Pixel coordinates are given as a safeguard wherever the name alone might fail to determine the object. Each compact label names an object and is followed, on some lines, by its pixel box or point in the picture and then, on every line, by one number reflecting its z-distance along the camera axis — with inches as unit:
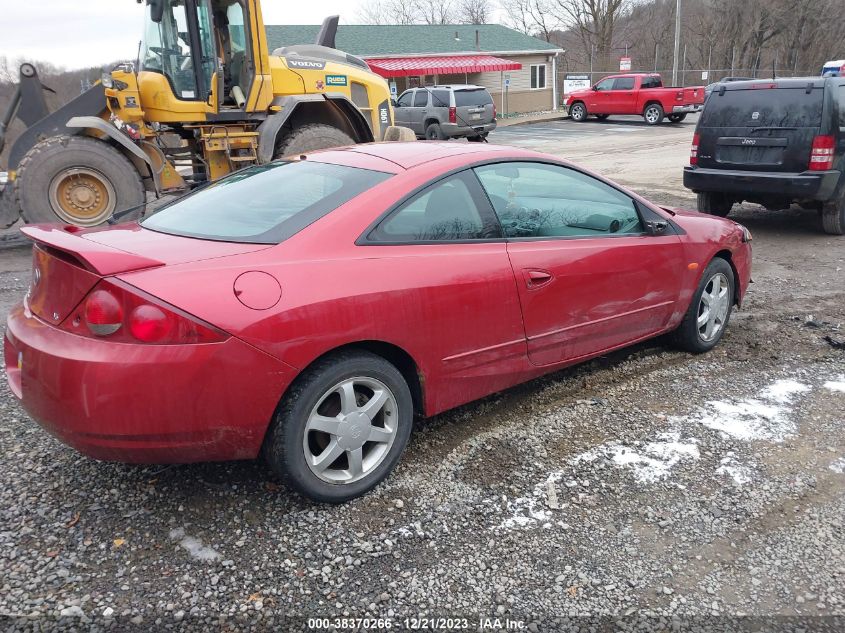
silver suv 879.7
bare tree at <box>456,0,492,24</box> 2669.8
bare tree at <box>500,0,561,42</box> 2255.2
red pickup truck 1088.8
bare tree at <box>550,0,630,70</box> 1929.1
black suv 304.3
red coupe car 99.7
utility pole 1435.8
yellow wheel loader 311.9
